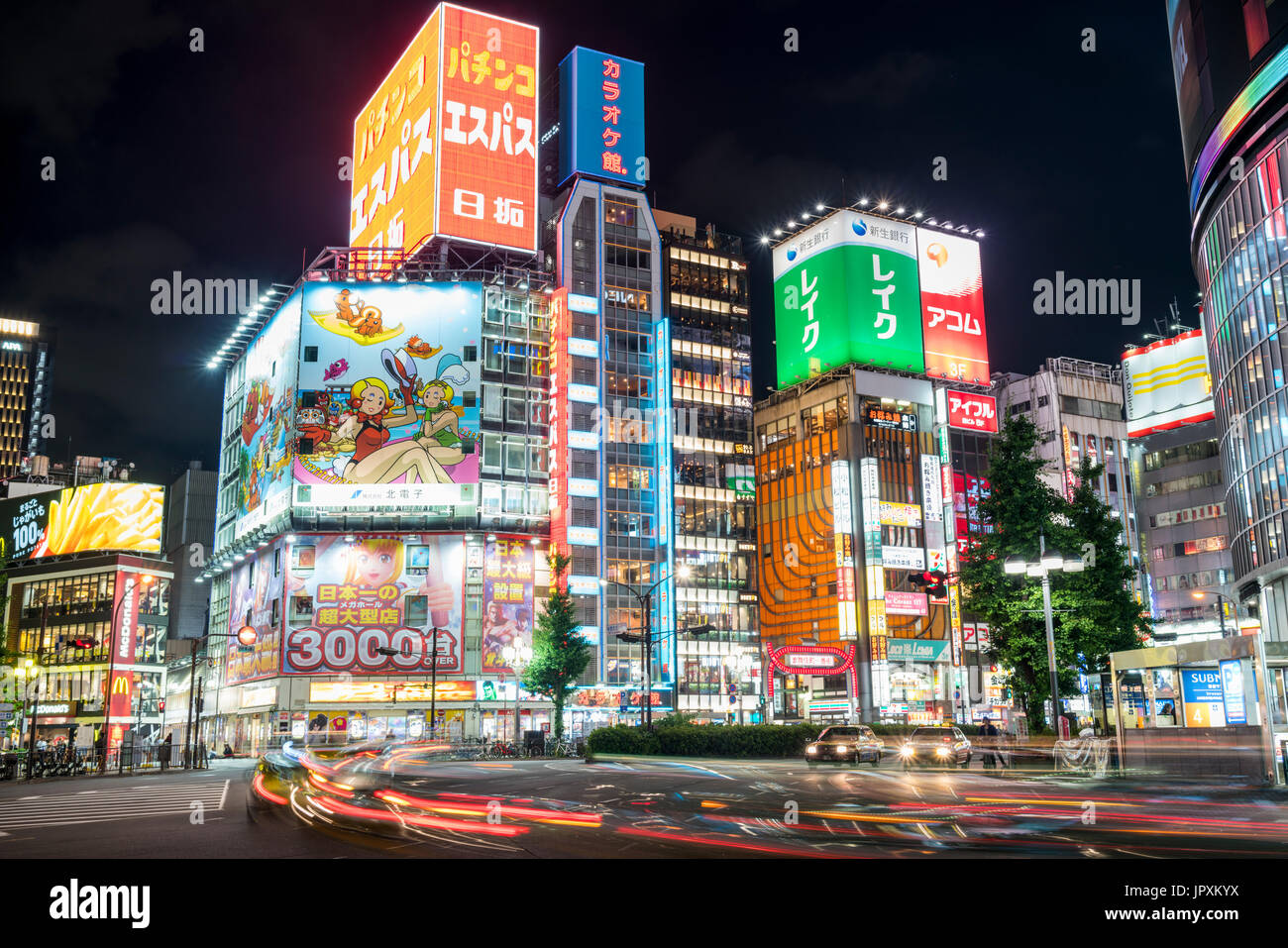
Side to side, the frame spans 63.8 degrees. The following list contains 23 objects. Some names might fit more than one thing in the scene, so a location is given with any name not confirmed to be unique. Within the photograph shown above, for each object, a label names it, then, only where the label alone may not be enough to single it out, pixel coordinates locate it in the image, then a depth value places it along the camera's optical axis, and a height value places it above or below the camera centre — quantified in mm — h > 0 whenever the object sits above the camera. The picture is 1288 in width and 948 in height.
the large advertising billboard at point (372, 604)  78250 +5154
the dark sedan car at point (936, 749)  36750 -3054
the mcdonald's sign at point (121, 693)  91125 -1543
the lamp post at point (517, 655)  80250 +1078
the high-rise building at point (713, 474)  97188 +18796
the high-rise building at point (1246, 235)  53969 +23884
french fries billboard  97062 +14685
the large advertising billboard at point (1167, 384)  111875 +29801
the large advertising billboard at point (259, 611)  80000 +5079
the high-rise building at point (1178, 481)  110062 +19505
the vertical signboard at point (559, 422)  85312 +20432
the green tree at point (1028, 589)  42156 +2943
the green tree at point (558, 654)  68000 +986
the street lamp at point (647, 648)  44156 +800
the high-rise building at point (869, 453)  102188 +22282
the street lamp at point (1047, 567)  32406 +2983
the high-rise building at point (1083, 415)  120188 +28731
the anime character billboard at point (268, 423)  83875 +21186
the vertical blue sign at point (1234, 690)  25859 -819
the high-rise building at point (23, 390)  188625 +52460
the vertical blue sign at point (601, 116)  96875 +51937
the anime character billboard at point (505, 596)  80438 +5721
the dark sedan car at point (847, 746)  37875 -2988
